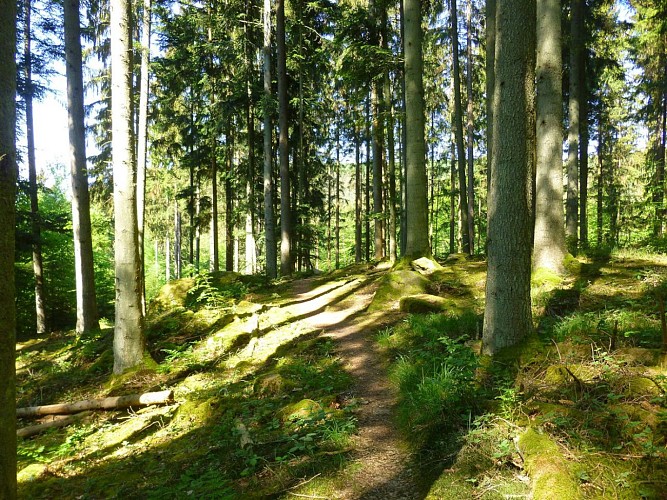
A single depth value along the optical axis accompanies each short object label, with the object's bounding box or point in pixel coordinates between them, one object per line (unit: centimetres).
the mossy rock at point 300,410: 425
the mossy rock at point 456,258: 1256
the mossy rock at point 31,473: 399
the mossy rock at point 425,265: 969
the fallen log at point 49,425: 533
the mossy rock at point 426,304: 714
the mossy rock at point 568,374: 354
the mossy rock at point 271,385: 524
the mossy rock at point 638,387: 301
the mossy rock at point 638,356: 351
